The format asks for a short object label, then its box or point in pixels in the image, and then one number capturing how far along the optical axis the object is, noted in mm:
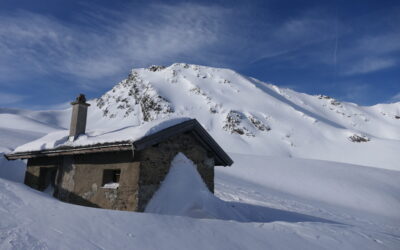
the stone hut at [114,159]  9688
